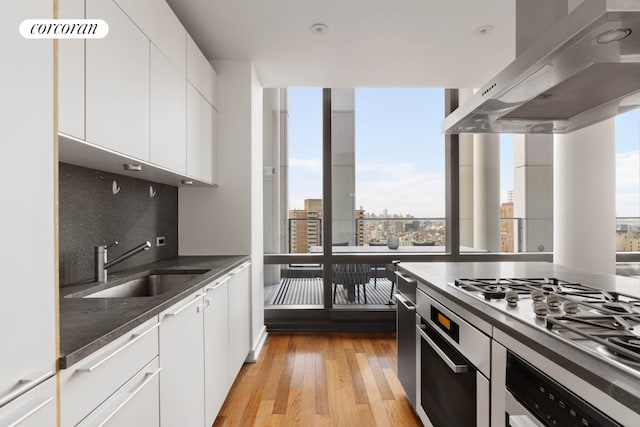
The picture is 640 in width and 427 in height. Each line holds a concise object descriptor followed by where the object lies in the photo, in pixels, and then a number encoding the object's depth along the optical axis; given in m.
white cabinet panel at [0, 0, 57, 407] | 0.70
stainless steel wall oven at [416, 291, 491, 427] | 1.29
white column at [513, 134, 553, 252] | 3.89
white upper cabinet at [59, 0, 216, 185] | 1.22
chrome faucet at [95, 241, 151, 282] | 1.83
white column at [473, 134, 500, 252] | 3.95
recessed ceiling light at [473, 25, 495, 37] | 2.52
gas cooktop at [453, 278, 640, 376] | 0.86
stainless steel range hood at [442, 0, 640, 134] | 0.97
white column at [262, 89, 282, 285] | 3.85
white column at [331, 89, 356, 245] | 3.90
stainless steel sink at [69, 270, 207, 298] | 2.04
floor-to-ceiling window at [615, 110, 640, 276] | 3.98
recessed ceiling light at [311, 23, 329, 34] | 2.48
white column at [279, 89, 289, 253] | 3.87
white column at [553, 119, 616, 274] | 2.90
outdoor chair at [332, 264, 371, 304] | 3.92
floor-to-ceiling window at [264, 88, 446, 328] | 3.88
